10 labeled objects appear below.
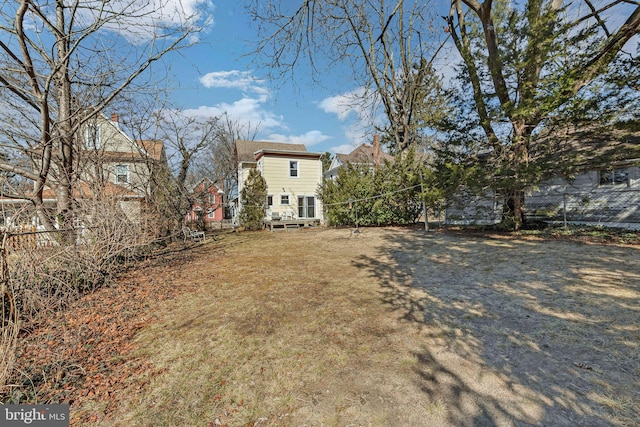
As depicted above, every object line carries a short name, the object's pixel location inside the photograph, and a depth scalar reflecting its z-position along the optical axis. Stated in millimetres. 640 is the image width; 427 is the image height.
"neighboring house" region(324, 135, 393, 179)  21375
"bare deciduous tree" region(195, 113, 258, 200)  18078
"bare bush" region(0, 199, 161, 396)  3594
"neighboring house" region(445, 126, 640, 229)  6637
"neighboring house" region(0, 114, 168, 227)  3887
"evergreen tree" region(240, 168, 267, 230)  16578
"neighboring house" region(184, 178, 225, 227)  11923
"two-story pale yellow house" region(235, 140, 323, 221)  17938
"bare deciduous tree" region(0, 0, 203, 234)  4547
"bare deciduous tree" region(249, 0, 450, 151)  12780
